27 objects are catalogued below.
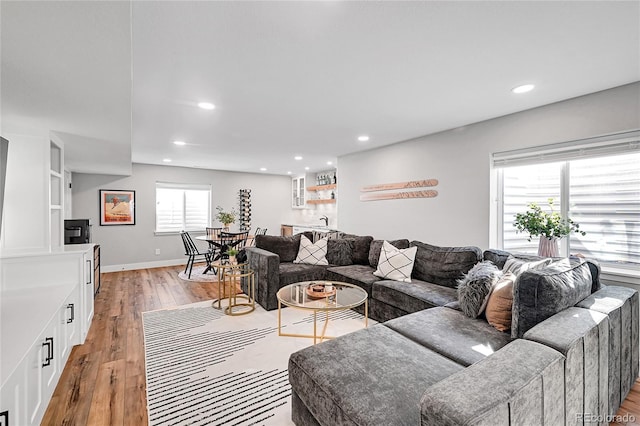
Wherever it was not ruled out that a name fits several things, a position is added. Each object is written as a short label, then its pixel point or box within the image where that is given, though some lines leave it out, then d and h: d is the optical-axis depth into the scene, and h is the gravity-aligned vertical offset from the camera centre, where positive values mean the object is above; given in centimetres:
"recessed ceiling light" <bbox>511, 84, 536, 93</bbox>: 242 +107
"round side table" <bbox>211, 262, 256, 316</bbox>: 362 -122
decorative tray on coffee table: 279 -80
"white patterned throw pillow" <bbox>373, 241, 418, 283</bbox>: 344 -64
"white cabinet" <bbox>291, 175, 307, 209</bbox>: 786 +55
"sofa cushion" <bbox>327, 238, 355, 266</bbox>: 436 -62
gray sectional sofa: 103 -81
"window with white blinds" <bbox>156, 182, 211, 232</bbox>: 678 +8
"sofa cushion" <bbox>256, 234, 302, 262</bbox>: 444 -54
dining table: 555 -58
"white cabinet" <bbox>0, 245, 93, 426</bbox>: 129 -65
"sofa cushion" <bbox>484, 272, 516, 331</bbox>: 201 -66
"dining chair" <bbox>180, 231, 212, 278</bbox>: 571 -76
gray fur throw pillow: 221 -61
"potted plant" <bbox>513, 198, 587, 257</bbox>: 268 -14
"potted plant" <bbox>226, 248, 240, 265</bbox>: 392 -59
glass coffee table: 249 -83
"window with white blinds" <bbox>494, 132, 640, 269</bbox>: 253 +24
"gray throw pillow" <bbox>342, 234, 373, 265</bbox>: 441 -59
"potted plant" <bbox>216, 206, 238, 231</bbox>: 610 -18
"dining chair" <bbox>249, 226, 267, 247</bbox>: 725 -52
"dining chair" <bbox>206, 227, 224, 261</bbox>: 591 -55
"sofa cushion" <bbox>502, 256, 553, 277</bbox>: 224 -42
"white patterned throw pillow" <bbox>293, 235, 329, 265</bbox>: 432 -63
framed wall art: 612 +6
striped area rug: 186 -129
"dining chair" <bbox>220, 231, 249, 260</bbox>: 556 -58
